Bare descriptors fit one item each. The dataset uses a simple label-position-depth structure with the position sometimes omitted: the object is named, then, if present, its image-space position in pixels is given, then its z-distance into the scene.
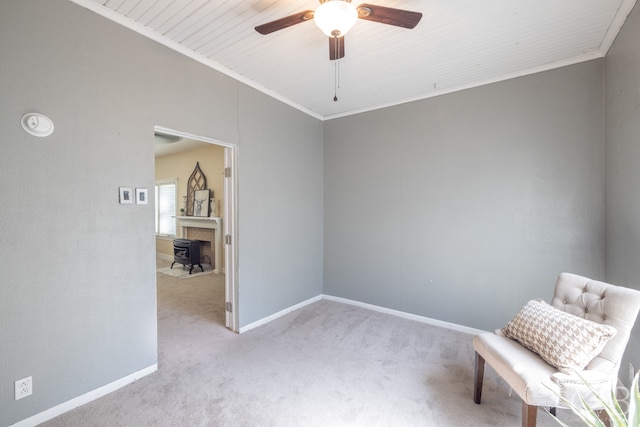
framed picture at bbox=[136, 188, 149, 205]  2.23
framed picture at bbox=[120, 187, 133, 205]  2.14
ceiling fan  1.48
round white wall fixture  1.71
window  7.02
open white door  3.05
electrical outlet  1.70
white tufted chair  1.45
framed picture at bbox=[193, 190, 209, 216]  6.05
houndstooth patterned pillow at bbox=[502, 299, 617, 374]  1.50
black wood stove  5.74
